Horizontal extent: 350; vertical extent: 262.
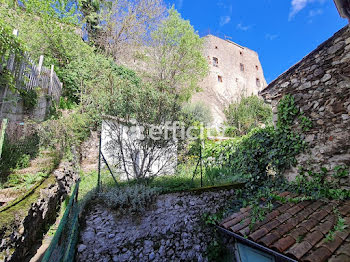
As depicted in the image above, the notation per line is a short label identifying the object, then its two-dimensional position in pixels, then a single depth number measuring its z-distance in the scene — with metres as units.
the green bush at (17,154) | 4.01
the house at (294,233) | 2.45
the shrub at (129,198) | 3.77
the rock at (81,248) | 3.09
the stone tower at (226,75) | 19.34
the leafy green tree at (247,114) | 12.90
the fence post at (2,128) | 3.65
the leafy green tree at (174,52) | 13.19
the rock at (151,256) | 3.33
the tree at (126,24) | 12.95
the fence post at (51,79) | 7.13
